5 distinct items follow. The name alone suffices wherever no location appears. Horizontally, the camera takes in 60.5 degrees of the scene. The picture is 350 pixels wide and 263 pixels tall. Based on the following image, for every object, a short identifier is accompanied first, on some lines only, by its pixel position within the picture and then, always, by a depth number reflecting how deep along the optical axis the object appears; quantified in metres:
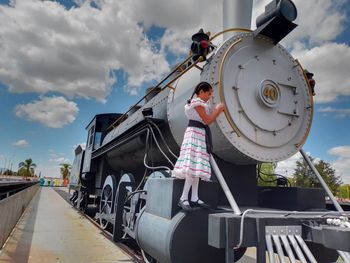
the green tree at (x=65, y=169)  79.18
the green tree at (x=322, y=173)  33.66
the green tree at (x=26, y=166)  90.24
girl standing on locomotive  2.63
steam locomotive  2.21
